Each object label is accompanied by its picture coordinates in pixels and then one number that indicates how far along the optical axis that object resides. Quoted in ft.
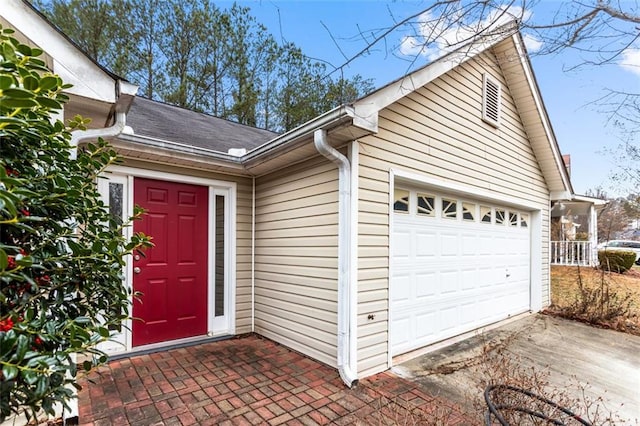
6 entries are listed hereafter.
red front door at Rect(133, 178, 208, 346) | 13.29
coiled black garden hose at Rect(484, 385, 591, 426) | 5.93
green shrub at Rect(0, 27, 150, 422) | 3.53
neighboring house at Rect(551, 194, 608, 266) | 35.42
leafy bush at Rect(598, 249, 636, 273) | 36.94
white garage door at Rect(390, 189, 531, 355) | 13.47
